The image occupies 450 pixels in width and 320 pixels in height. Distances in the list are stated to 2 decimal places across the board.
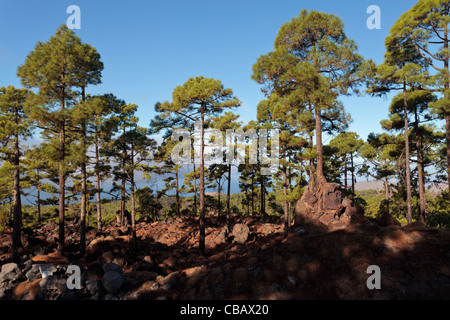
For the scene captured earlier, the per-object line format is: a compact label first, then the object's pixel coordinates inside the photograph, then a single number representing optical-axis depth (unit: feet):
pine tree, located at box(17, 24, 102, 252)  42.65
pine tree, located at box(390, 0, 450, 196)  43.90
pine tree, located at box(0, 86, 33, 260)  46.73
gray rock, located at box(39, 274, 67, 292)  28.40
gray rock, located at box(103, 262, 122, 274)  31.04
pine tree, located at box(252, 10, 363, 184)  41.09
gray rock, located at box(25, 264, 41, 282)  30.52
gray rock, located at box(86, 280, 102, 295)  28.17
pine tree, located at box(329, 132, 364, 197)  81.09
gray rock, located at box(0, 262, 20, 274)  30.96
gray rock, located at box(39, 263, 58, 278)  30.73
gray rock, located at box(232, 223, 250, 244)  62.09
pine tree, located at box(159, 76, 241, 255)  49.26
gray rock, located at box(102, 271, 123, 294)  28.14
